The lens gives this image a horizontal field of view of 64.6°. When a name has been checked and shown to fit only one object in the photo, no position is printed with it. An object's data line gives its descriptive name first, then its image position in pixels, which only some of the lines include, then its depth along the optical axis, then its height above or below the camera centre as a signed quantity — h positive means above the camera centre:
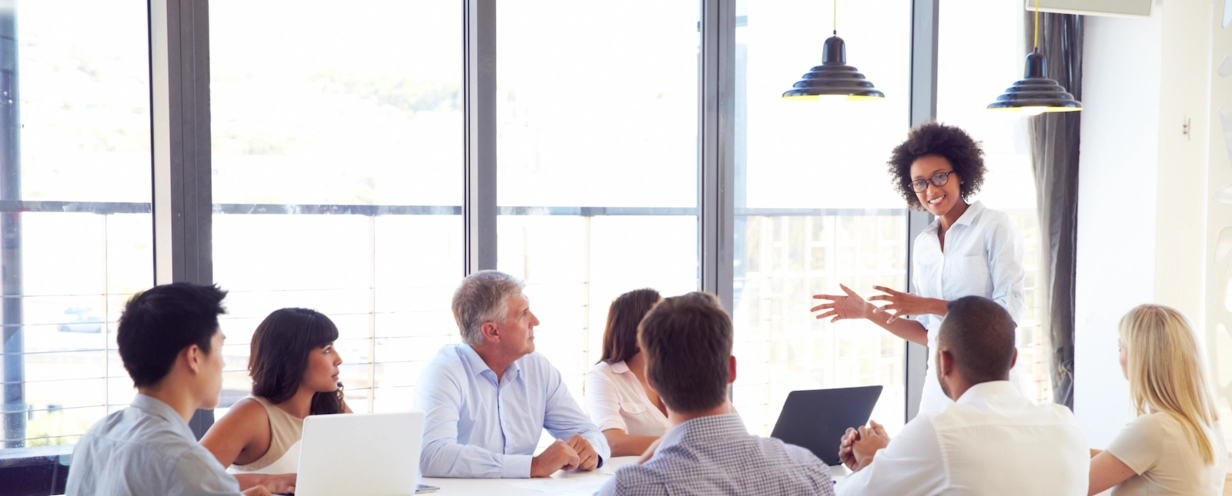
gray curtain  4.59 +0.09
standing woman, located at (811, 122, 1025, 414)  3.20 -0.13
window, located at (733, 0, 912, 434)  4.18 +0.01
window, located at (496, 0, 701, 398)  3.69 +0.19
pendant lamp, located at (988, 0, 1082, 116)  3.37 +0.39
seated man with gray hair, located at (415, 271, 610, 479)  2.59 -0.50
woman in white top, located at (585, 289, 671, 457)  2.85 -0.52
